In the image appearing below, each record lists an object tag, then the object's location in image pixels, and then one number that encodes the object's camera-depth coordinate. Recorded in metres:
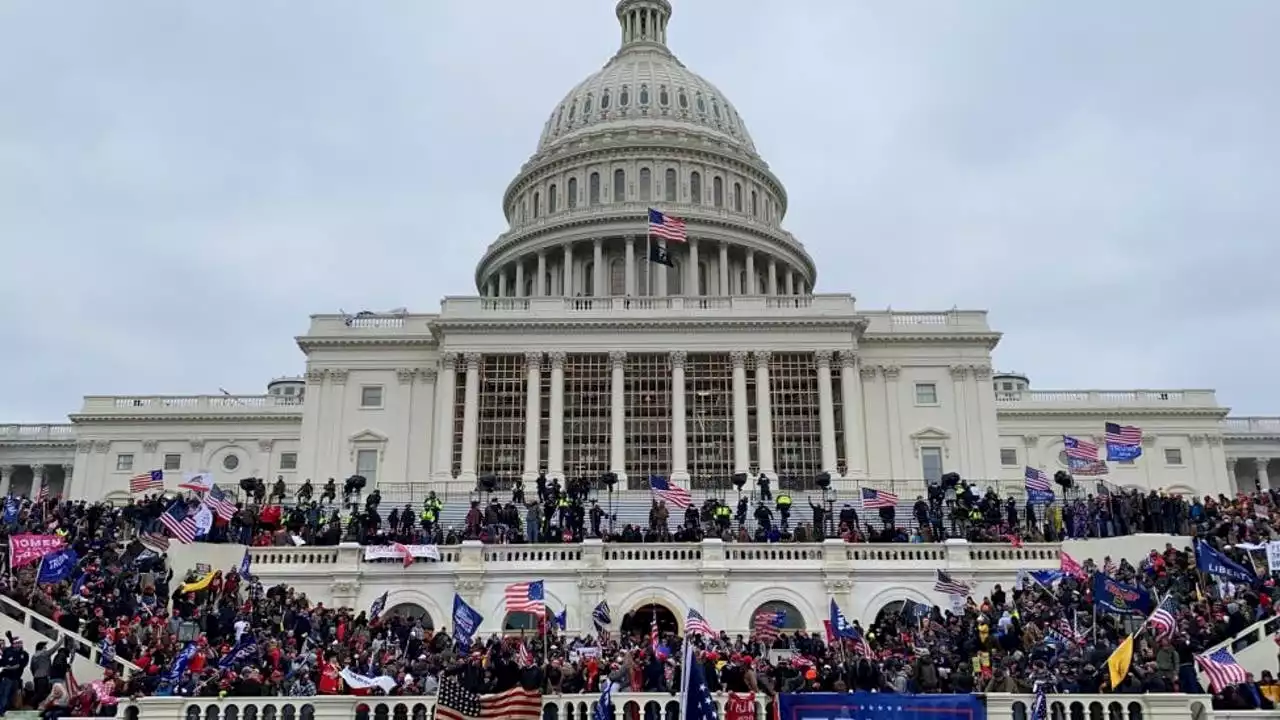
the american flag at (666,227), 66.50
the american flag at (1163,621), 25.12
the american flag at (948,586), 33.21
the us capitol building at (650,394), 61.31
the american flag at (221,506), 37.38
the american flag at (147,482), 47.47
